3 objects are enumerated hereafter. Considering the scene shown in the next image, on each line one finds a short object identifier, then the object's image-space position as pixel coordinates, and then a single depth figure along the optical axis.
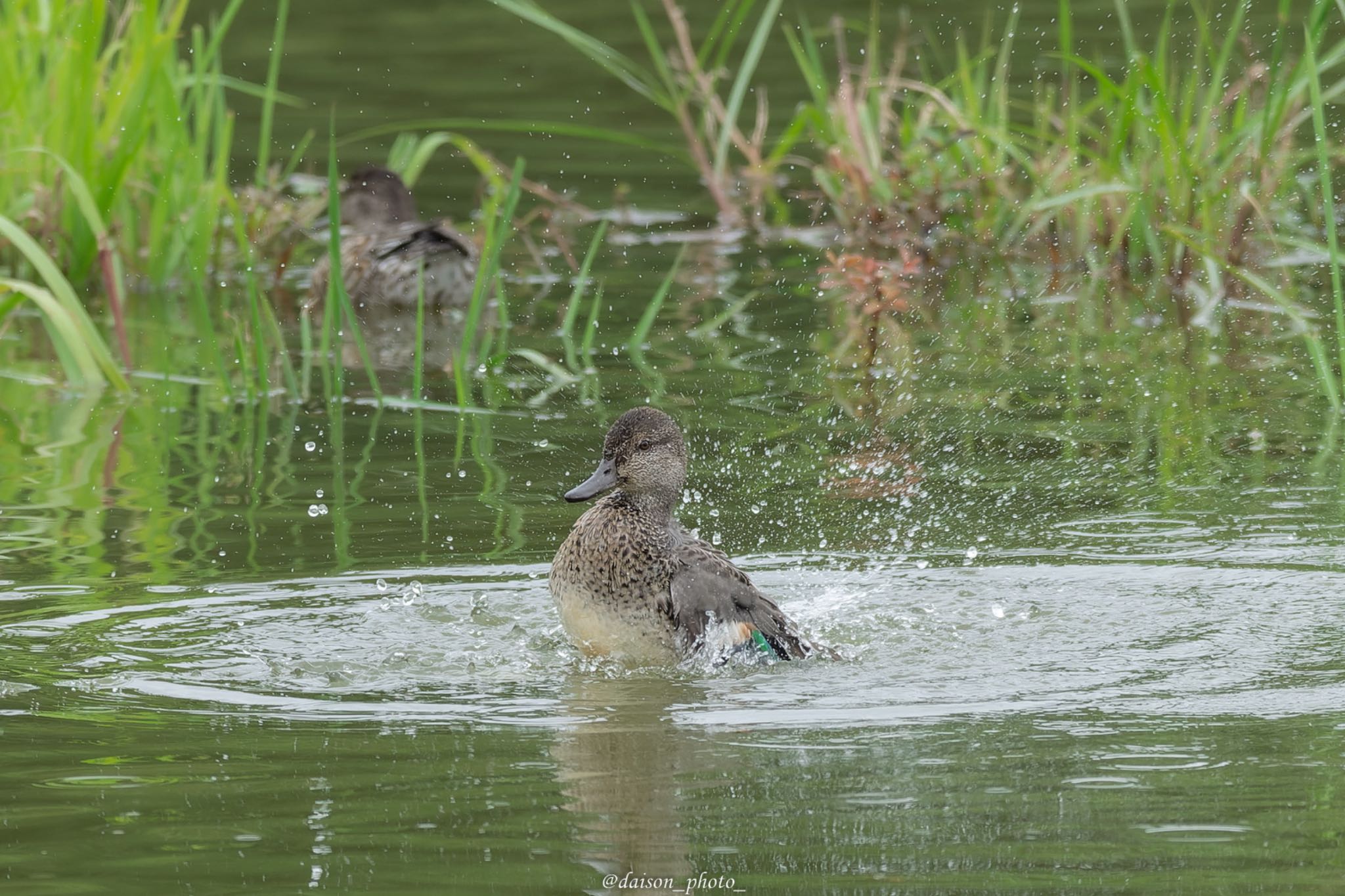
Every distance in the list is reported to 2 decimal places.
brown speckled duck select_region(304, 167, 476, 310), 22.83
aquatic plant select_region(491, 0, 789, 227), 20.97
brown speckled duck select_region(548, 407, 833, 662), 11.61
